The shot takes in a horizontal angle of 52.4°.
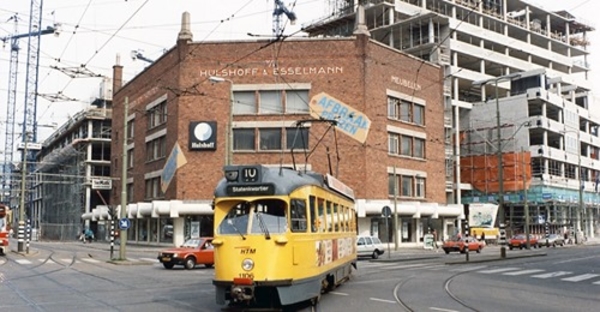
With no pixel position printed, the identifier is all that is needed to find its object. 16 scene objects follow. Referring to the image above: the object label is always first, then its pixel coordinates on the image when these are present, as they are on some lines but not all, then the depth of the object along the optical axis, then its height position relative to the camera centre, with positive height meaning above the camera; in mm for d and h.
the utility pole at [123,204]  30453 +354
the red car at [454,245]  43781 -2436
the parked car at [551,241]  59062 -2915
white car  34625 -2045
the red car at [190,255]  26781 -1954
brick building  46719 +7453
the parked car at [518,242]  54812 -2792
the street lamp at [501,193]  34531 +1034
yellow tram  12188 -549
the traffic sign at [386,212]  32906 -57
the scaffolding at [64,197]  76375 +1872
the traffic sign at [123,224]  29938 -630
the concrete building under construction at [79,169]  75500 +5510
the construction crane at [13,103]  67125 +14744
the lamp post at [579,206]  74031 +527
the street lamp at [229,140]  28688 +3438
